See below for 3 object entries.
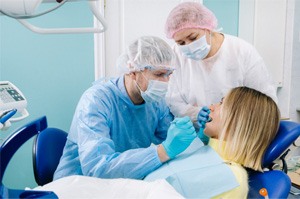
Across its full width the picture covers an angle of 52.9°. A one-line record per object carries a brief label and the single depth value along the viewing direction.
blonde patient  1.18
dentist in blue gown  1.19
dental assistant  1.64
